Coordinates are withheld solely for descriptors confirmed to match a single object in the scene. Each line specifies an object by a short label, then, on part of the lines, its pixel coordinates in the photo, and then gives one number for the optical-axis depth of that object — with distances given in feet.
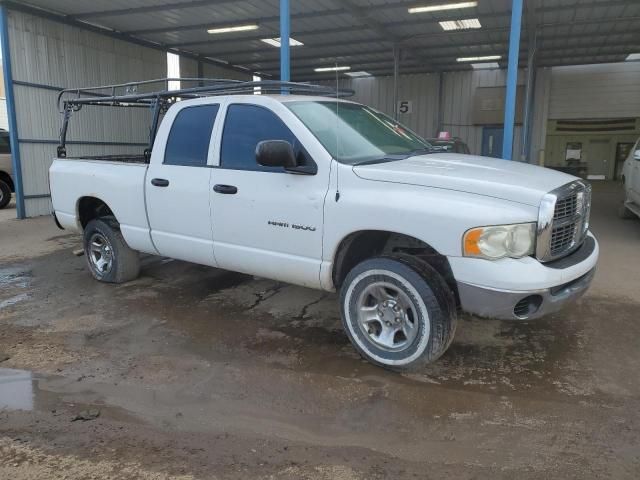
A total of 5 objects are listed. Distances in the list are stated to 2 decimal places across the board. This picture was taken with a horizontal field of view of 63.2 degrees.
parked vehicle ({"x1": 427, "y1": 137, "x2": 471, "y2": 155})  36.55
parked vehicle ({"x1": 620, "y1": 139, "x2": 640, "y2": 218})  30.27
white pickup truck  11.11
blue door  74.02
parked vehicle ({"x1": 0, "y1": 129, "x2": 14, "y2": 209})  45.09
